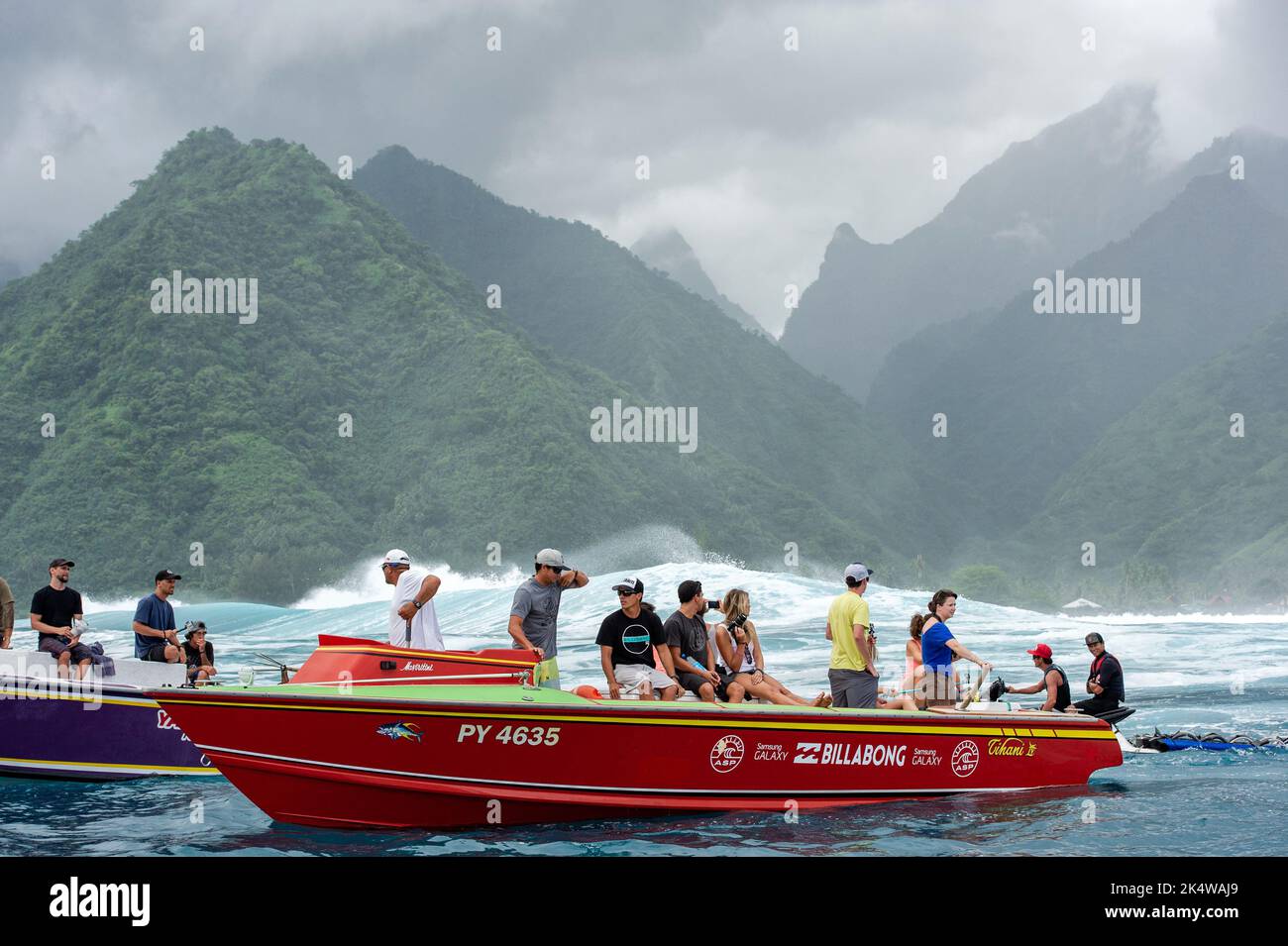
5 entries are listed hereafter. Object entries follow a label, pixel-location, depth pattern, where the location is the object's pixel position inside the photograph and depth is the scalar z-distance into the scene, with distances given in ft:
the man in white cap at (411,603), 32.40
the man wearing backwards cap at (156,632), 38.70
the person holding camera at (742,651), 33.58
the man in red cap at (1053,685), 41.11
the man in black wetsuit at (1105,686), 42.65
